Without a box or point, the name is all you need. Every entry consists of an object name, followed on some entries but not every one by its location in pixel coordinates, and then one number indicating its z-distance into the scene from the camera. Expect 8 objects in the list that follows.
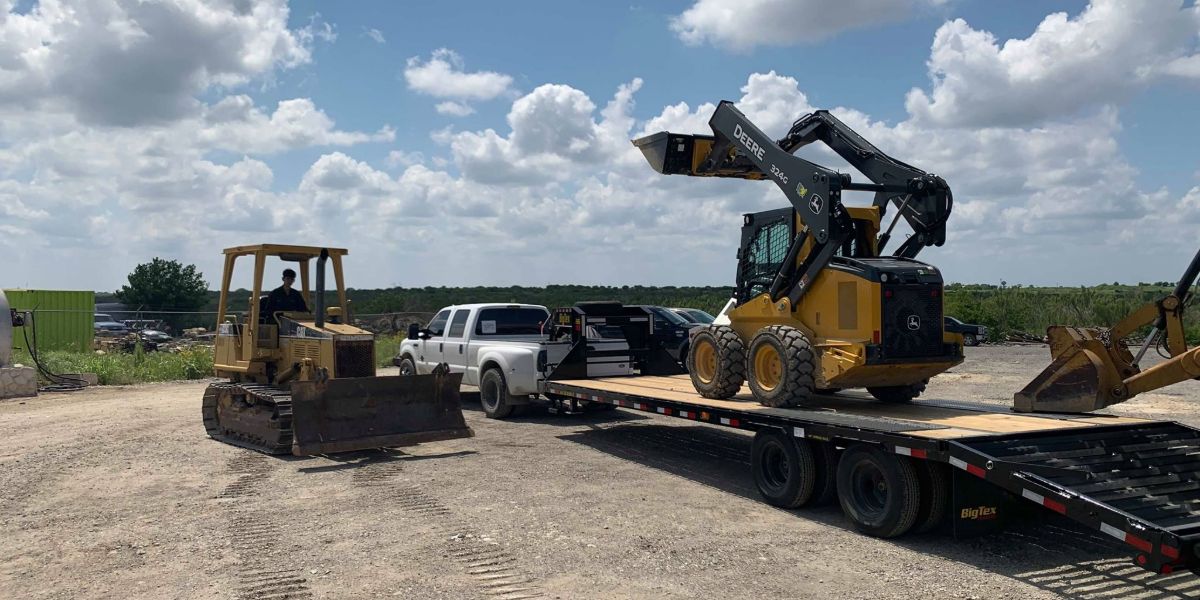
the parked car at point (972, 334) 30.84
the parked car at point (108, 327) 32.92
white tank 19.27
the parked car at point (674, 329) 16.75
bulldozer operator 12.21
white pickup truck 13.62
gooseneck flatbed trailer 5.94
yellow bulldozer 10.71
